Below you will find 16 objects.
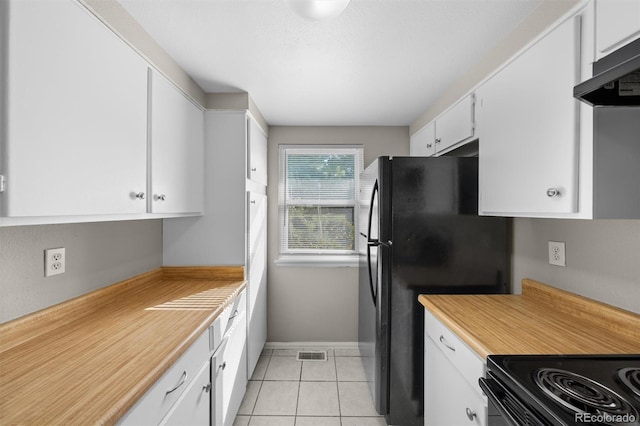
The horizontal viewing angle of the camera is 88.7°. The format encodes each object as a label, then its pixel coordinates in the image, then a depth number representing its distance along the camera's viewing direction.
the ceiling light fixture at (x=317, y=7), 1.14
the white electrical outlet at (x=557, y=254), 1.62
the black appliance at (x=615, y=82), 0.85
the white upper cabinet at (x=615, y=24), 0.94
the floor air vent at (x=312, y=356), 3.12
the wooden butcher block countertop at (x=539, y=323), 1.18
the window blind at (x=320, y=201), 3.47
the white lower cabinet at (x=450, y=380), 1.23
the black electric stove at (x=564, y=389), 0.77
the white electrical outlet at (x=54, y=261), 1.34
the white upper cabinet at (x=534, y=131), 1.19
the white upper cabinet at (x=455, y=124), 1.99
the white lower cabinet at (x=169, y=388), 0.96
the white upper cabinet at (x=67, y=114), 0.91
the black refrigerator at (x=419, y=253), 2.00
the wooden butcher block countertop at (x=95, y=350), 0.84
